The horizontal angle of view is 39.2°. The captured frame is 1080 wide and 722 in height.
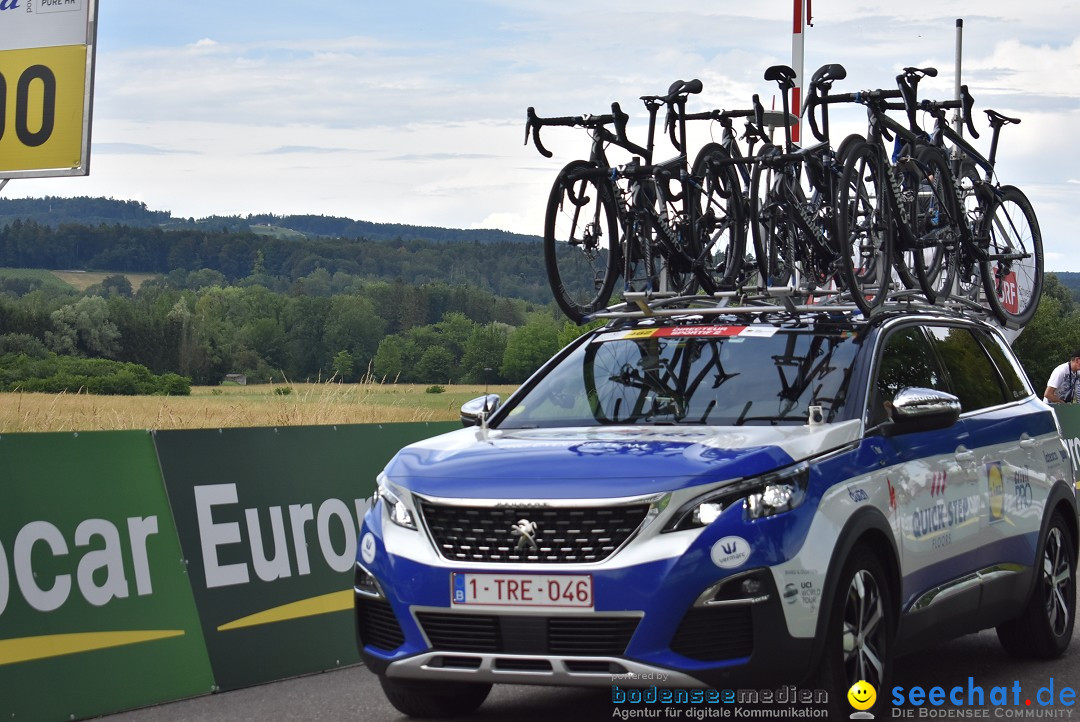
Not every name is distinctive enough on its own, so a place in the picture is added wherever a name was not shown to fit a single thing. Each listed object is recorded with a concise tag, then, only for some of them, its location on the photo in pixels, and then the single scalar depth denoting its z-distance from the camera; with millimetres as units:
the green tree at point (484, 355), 39388
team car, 5594
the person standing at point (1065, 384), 18500
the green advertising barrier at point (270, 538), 7645
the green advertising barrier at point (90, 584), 6590
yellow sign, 18156
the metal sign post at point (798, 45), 19750
